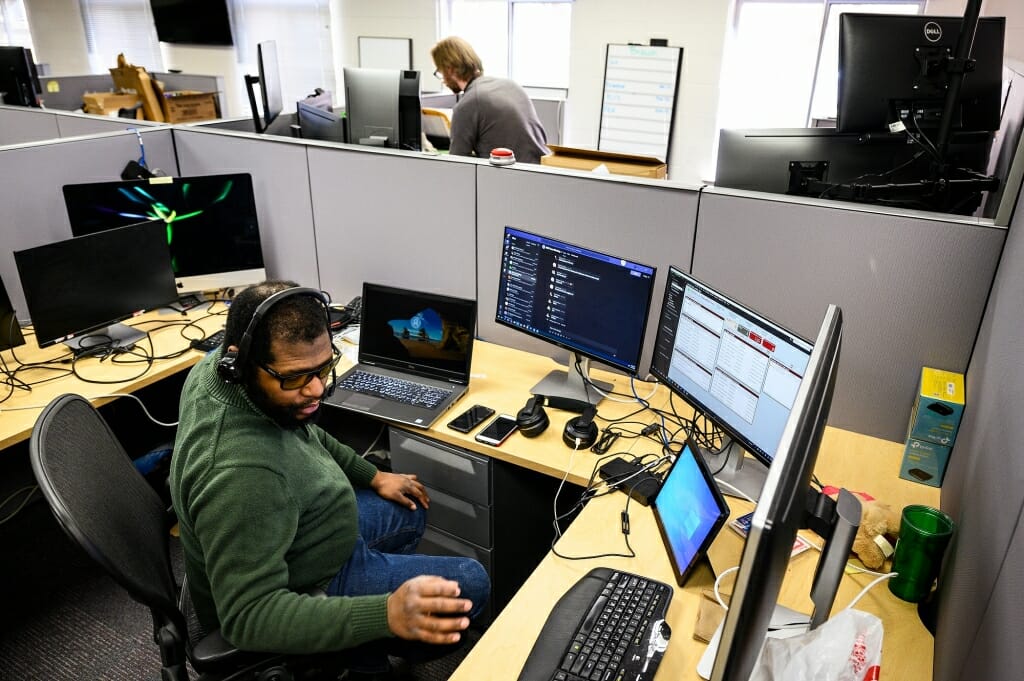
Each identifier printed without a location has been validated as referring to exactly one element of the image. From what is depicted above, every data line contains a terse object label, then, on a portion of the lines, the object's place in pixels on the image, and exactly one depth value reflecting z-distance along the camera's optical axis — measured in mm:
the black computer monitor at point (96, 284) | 1959
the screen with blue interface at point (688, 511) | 1181
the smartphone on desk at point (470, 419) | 1810
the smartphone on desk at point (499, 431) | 1753
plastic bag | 911
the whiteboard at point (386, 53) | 6102
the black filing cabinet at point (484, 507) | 1825
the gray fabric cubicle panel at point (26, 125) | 3125
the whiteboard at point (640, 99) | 4898
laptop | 1927
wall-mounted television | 6812
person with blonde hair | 3164
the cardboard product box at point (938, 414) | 1495
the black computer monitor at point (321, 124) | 2938
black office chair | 1109
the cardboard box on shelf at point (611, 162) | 2068
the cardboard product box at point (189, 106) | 5407
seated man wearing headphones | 1142
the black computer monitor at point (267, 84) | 2764
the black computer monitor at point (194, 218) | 2244
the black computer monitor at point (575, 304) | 1749
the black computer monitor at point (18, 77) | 4191
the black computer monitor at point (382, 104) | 2887
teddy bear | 1303
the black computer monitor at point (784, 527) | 684
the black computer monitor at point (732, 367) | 1326
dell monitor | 1852
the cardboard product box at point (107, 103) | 4941
